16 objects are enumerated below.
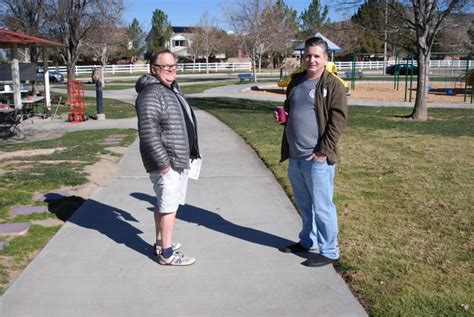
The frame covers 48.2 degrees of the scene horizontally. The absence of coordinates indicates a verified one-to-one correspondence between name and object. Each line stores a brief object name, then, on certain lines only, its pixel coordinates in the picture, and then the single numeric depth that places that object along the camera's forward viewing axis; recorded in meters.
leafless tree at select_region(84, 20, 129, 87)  21.27
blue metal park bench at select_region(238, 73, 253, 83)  35.89
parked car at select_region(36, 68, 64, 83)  41.86
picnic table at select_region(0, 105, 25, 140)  11.78
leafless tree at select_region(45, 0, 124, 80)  19.73
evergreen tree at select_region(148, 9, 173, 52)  69.12
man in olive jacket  3.89
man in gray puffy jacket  3.80
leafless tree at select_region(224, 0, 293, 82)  36.75
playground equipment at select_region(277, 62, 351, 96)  25.04
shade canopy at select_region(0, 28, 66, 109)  12.66
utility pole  14.43
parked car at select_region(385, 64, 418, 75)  44.94
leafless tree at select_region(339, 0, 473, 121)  13.78
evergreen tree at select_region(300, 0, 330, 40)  62.17
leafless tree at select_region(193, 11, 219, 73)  65.81
